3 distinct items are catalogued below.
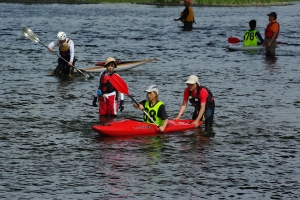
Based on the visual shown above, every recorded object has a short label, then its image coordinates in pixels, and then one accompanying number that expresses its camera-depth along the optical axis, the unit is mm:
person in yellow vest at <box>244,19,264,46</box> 37406
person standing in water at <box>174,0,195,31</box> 50981
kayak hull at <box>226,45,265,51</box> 39000
